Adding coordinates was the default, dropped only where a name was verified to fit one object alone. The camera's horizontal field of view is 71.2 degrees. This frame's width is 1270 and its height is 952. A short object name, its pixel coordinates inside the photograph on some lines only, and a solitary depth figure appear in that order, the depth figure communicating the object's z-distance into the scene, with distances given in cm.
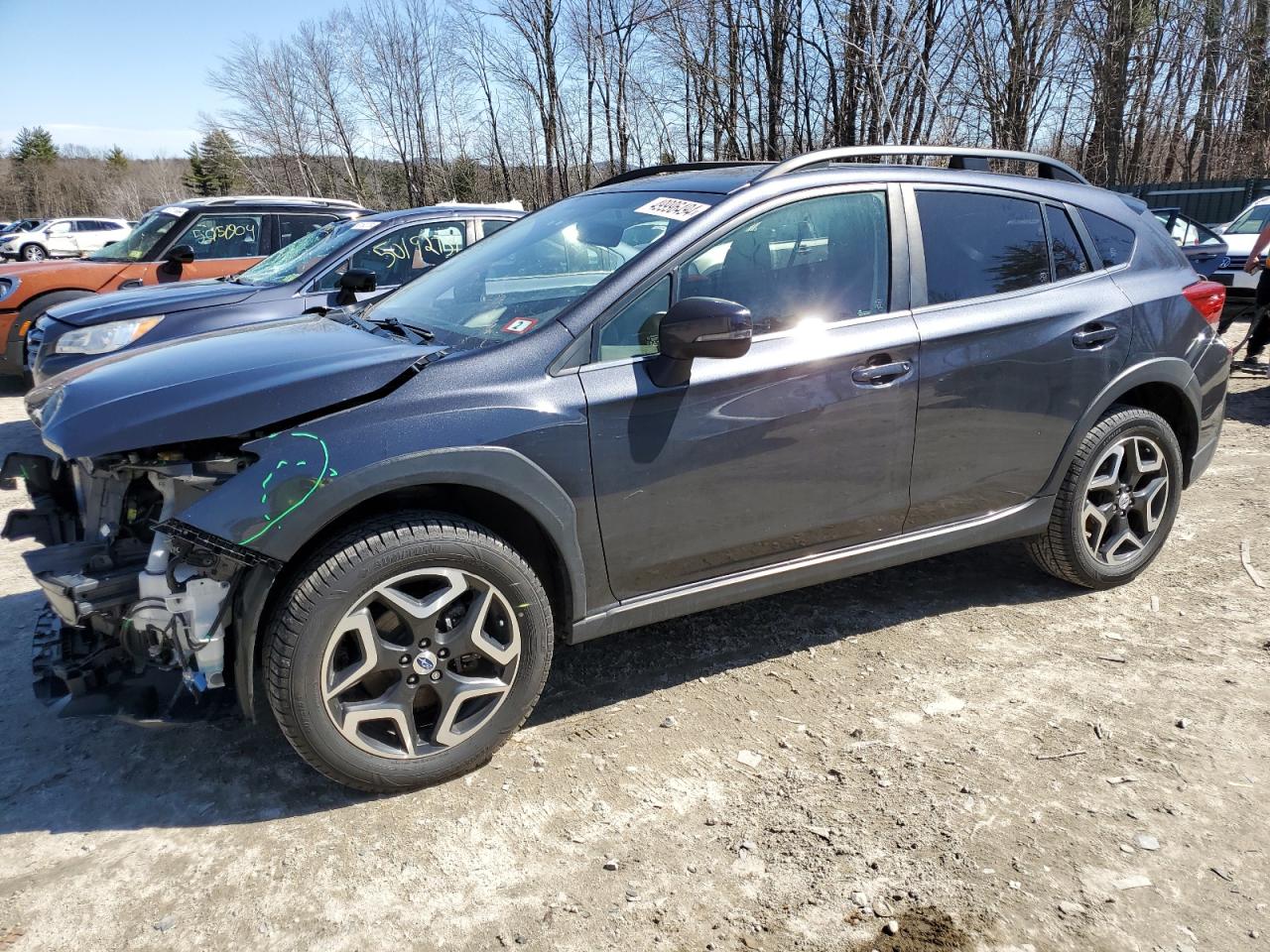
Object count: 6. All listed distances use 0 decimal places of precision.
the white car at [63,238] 2903
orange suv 875
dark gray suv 245
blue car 596
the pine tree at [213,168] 4050
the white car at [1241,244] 1084
